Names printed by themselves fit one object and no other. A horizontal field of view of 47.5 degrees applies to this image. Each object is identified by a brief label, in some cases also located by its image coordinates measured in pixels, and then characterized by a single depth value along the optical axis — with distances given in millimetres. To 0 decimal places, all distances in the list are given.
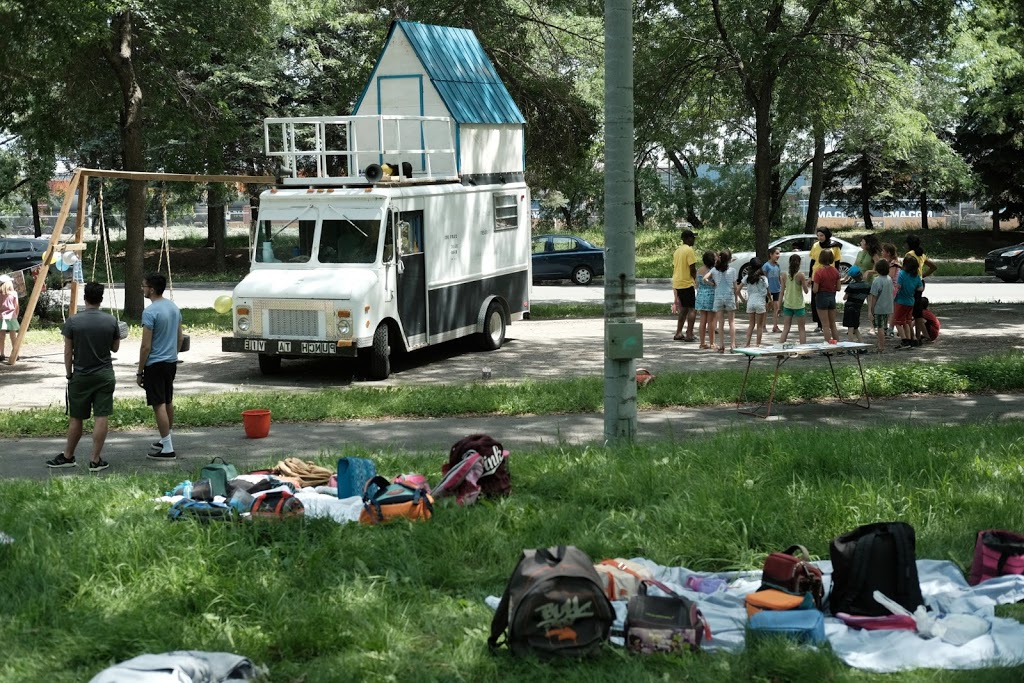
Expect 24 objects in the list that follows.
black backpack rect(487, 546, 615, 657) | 5438
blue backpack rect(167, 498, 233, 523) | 7609
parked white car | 31625
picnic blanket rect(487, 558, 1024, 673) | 5496
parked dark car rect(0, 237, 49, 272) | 37938
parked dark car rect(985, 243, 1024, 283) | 33594
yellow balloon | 20000
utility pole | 9781
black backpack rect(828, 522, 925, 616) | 6035
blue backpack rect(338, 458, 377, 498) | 8406
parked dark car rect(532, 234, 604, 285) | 35938
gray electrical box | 9781
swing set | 17047
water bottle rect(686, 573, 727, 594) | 6488
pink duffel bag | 6422
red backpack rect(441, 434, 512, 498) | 8188
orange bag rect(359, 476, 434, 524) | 7641
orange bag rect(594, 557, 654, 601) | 6199
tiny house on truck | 17062
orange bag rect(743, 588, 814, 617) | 5895
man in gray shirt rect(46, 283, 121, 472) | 10602
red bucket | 12438
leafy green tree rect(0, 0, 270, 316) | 22469
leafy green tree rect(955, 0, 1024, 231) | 36969
